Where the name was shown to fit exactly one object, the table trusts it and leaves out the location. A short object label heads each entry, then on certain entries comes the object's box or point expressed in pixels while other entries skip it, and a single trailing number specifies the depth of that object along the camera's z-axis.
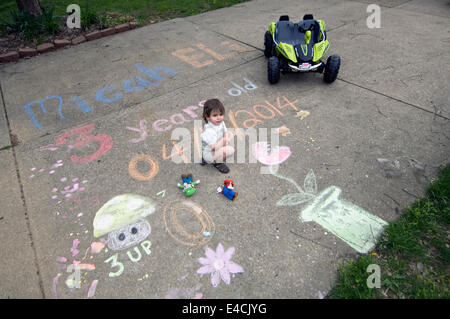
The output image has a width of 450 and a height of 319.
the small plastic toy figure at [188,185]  2.64
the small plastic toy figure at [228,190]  2.60
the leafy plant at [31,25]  5.88
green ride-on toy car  3.96
